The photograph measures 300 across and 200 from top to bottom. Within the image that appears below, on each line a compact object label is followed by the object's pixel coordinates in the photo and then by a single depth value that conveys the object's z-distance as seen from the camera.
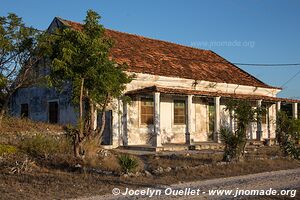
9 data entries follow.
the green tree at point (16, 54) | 14.45
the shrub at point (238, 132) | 13.81
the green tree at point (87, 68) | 12.25
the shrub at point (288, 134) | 15.83
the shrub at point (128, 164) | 10.88
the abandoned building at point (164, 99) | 18.98
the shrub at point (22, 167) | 10.71
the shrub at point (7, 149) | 12.86
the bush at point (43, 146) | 13.32
